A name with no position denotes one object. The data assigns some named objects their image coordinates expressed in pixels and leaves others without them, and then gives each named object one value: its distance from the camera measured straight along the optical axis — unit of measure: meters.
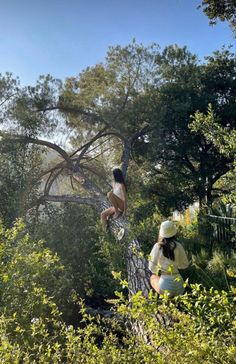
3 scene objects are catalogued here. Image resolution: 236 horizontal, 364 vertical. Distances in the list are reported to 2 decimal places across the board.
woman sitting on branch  7.61
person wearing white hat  4.59
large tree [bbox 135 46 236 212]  10.93
